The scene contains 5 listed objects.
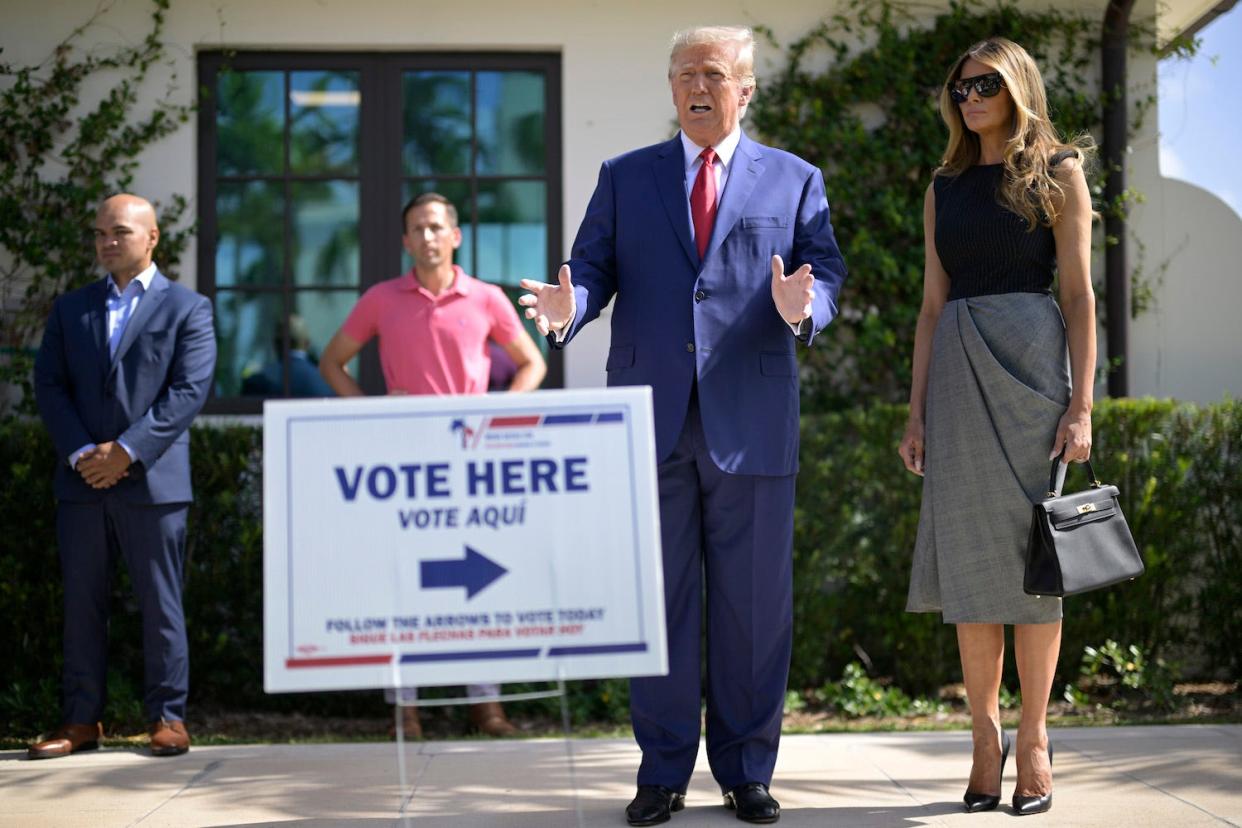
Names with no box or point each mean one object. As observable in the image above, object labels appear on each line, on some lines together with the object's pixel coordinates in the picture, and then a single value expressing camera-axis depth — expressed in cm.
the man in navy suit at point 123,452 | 546
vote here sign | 293
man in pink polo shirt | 597
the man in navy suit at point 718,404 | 403
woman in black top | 409
